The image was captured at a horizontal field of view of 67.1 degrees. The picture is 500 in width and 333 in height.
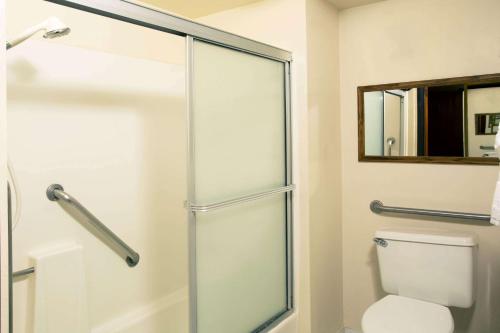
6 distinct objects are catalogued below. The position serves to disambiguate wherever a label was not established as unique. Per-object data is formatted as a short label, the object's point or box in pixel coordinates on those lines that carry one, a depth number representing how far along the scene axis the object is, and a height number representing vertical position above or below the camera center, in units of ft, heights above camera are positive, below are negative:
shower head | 3.90 +1.45
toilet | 6.01 -2.03
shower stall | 5.36 -0.15
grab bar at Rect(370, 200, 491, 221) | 6.73 -0.96
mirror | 6.64 +0.78
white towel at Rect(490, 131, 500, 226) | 4.69 -0.55
